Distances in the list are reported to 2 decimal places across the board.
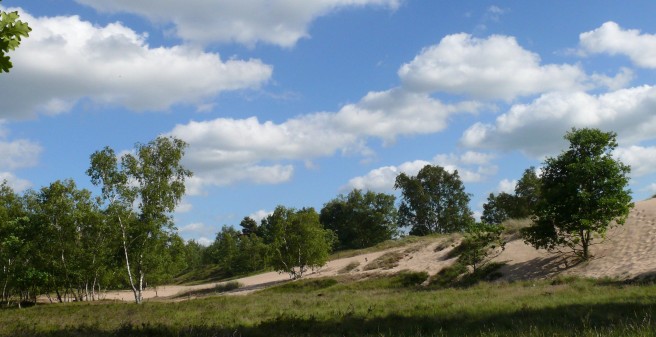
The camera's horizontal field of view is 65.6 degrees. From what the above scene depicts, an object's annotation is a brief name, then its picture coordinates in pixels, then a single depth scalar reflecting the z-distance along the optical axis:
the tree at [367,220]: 99.50
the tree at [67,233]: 42.53
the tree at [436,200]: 92.00
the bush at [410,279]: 40.61
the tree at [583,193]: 29.58
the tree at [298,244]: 58.84
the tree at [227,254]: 99.50
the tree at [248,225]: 141.61
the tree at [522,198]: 73.56
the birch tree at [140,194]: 40.59
